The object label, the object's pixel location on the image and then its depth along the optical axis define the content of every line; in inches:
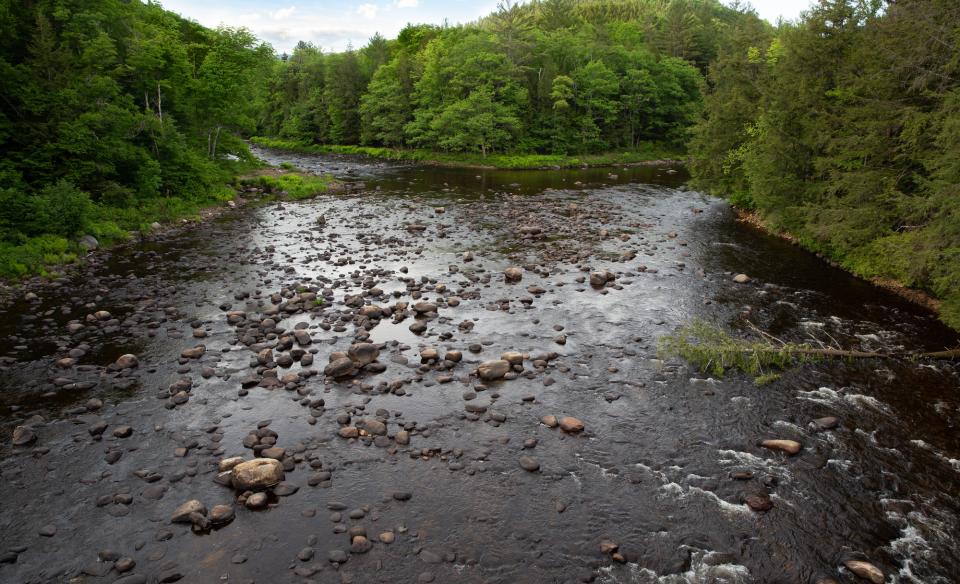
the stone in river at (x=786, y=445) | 445.1
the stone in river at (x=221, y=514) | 375.6
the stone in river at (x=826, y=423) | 478.2
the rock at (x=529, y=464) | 435.2
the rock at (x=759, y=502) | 385.4
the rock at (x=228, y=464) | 426.0
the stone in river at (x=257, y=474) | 405.7
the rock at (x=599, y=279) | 867.4
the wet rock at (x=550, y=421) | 494.0
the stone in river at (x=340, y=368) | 576.1
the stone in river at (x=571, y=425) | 482.0
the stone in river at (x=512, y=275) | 897.5
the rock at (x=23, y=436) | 453.1
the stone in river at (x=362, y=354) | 602.5
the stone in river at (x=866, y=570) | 325.7
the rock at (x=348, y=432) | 475.2
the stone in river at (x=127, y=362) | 586.1
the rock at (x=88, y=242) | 1000.6
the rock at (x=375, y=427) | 481.4
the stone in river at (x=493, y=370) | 577.3
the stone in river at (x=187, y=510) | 374.9
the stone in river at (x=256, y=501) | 390.3
